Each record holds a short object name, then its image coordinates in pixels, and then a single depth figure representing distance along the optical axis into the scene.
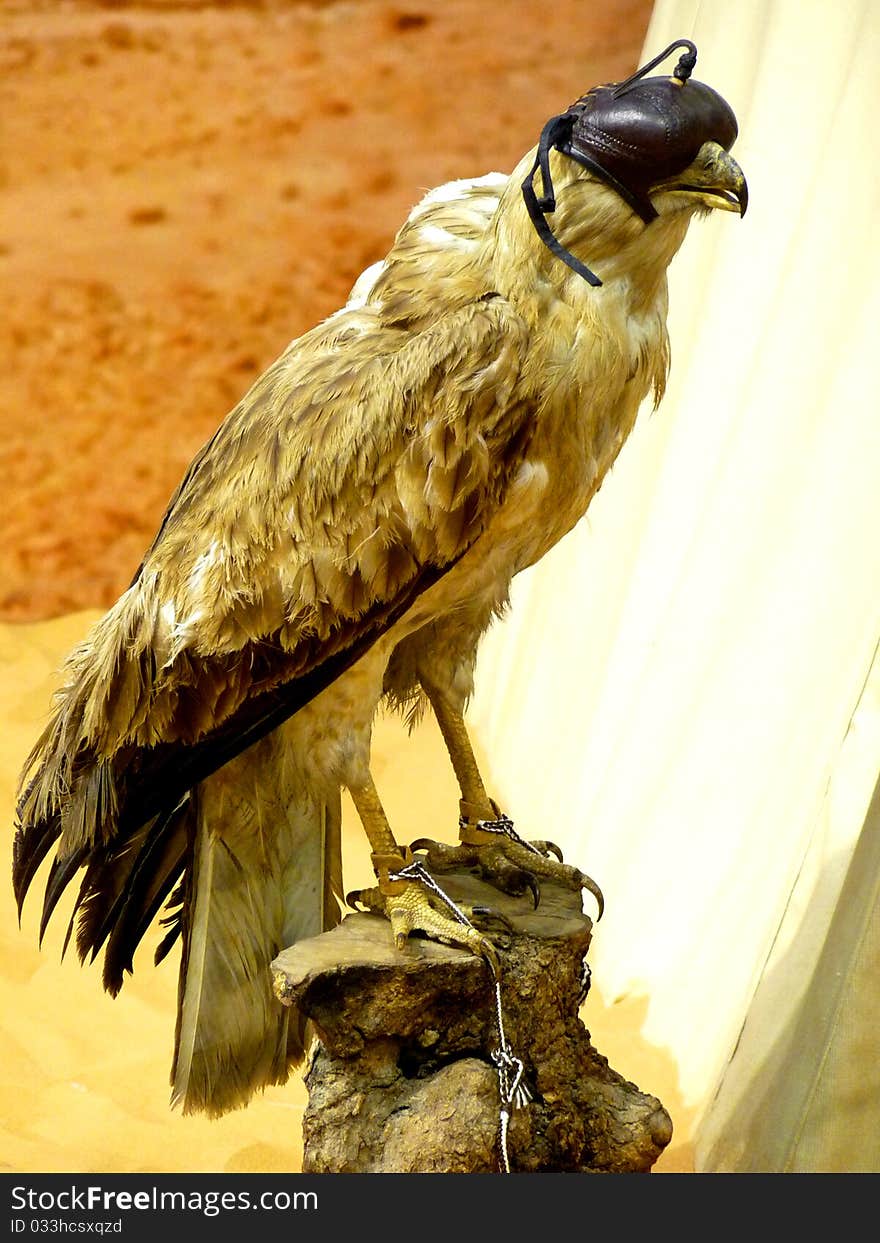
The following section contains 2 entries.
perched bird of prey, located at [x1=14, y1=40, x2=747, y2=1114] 7.31
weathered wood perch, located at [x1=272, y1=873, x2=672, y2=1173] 7.34
